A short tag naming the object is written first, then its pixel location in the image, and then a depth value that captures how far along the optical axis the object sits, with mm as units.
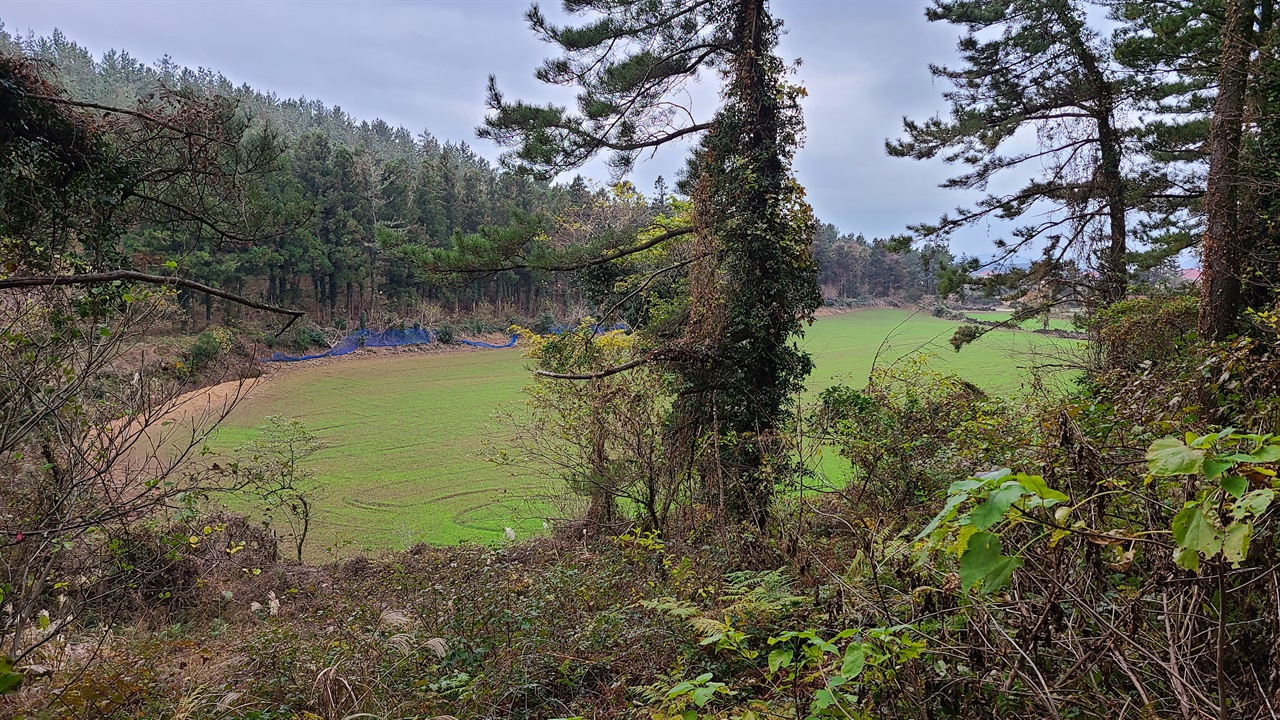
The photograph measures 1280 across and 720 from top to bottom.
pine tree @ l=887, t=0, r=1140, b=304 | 9844
